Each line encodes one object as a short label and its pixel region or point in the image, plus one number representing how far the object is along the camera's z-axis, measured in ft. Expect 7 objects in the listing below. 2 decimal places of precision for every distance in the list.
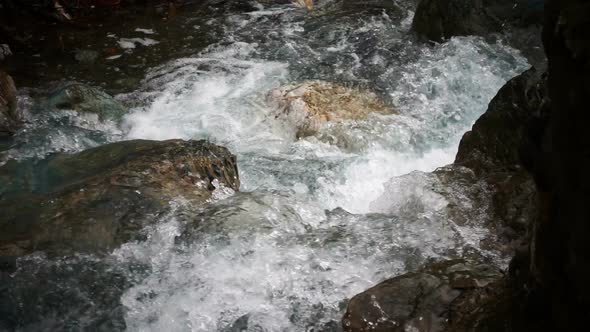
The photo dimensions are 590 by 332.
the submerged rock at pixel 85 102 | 19.29
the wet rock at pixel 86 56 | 24.45
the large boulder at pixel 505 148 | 12.33
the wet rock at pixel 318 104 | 18.56
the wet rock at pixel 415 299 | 8.95
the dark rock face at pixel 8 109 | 17.97
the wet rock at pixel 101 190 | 11.95
